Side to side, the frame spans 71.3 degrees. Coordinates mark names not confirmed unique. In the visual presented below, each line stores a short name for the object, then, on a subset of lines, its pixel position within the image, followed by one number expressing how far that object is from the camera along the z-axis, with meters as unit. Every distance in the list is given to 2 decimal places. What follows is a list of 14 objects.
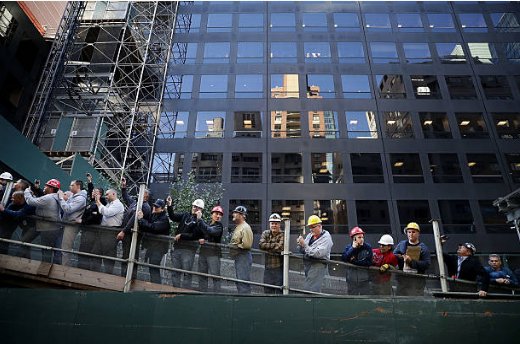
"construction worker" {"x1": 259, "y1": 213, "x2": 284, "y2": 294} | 6.38
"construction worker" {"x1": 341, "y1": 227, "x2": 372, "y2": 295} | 6.20
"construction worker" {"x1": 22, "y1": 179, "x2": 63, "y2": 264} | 6.71
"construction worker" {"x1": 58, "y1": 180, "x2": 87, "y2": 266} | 6.73
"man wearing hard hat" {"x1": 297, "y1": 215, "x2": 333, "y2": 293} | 6.35
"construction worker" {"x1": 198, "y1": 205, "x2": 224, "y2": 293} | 6.39
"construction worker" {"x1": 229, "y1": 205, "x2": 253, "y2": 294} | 6.32
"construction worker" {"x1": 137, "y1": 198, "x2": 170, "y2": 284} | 6.54
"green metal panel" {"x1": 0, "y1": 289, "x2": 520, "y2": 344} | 5.66
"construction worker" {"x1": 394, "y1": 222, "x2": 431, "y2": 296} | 6.18
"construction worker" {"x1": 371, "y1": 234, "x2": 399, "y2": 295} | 6.16
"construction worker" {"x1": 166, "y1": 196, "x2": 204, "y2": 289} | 6.48
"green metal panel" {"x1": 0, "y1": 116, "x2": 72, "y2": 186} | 13.19
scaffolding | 21.77
